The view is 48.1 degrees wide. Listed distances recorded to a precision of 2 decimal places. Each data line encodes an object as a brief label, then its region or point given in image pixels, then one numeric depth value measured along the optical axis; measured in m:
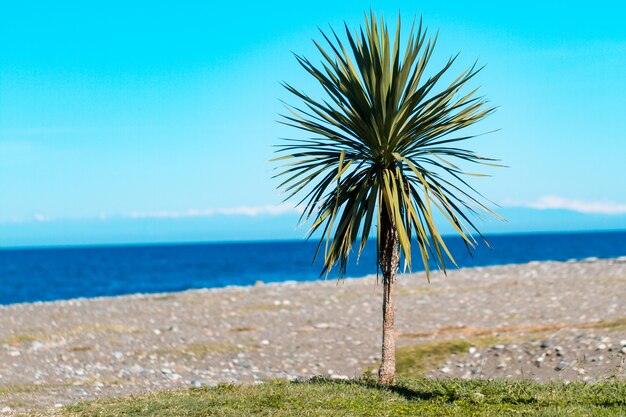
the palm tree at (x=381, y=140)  12.68
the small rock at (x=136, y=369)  18.22
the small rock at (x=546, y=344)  17.80
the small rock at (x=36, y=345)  21.83
